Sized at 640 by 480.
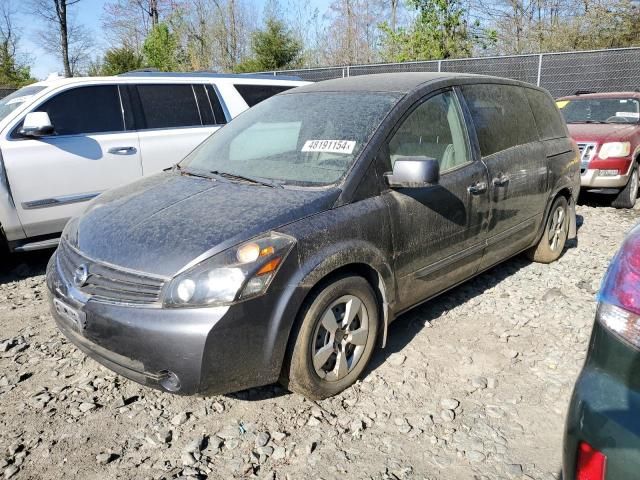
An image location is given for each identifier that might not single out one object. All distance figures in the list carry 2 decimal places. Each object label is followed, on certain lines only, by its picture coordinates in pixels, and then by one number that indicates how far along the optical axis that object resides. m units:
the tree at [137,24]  31.97
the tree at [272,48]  25.17
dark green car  1.39
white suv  4.54
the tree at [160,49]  26.27
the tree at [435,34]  18.17
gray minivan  2.34
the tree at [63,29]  24.72
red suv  7.06
